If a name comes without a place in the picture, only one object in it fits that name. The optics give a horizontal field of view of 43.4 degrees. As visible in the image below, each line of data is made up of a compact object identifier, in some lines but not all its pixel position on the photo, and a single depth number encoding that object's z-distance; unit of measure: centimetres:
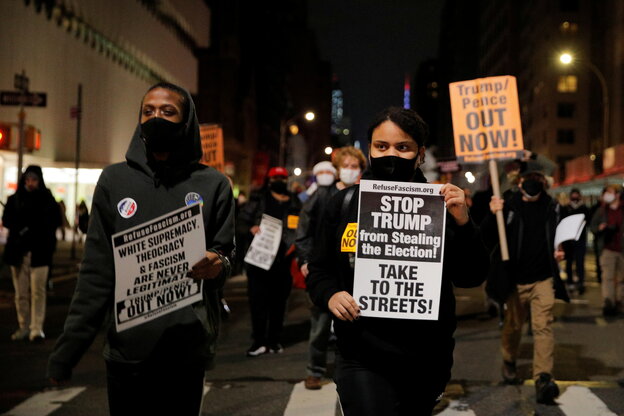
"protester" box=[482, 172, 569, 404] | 708
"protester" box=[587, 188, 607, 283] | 1411
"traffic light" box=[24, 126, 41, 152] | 1736
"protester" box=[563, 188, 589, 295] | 1636
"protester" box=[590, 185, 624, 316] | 1276
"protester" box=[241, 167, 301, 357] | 912
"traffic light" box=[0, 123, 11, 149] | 1541
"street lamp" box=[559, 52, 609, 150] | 3644
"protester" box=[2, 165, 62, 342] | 959
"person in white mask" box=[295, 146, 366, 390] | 727
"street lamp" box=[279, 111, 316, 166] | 4388
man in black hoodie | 318
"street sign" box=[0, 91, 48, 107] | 1515
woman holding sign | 328
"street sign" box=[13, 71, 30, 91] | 1628
